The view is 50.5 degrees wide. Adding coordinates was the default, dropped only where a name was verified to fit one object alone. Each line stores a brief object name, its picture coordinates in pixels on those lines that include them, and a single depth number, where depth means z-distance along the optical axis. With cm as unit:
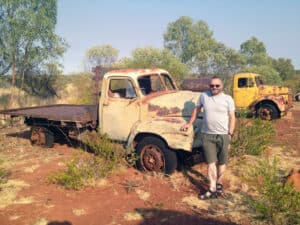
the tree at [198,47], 3183
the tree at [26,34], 1758
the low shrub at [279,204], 386
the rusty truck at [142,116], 596
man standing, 499
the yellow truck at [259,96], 1337
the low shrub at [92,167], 554
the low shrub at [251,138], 673
